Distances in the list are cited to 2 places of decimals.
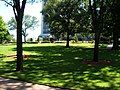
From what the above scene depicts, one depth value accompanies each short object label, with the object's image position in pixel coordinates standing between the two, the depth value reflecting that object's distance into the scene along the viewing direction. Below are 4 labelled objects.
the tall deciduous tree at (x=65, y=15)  18.57
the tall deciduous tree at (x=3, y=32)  32.16
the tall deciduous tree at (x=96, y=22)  8.68
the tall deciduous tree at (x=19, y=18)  6.34
